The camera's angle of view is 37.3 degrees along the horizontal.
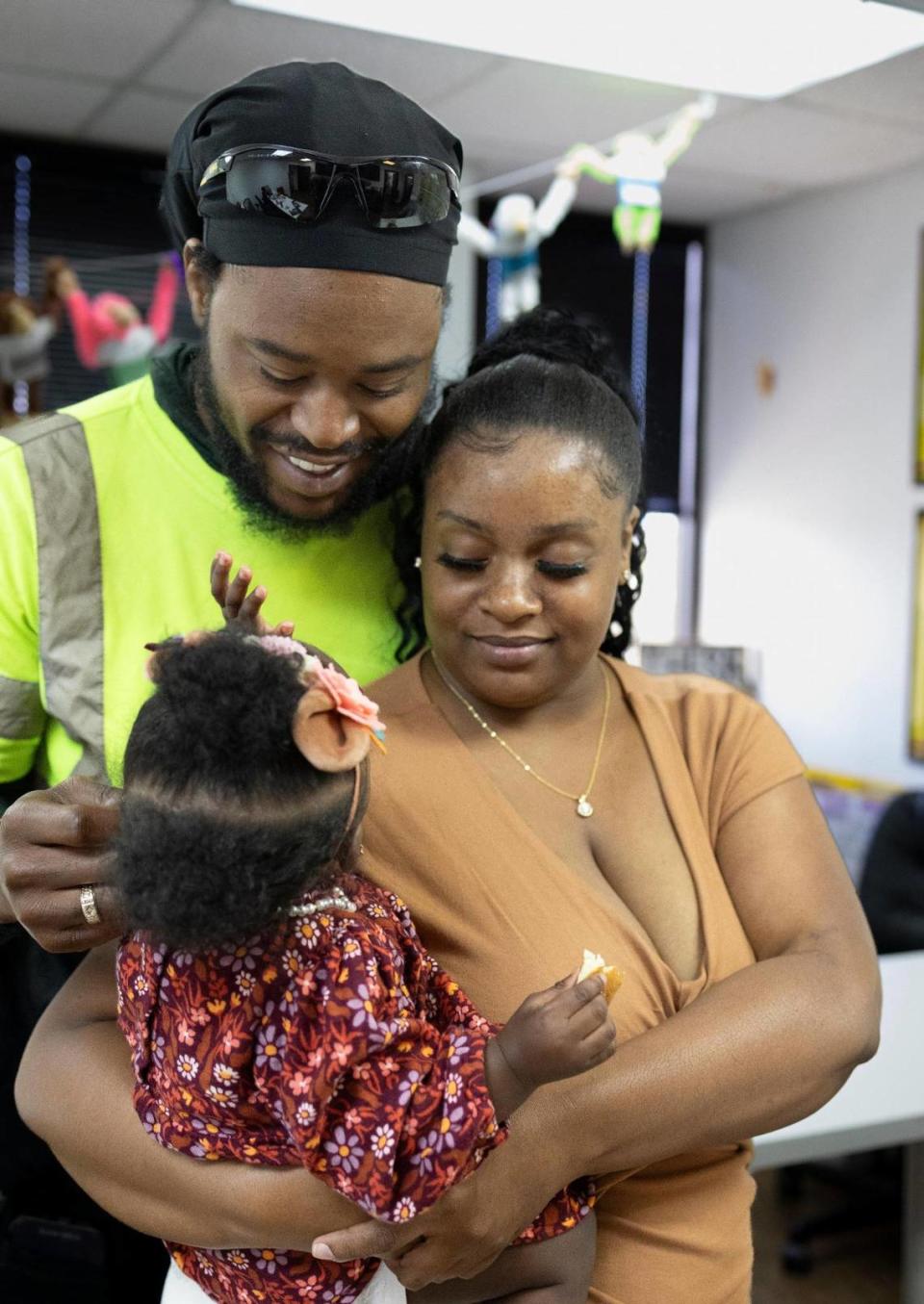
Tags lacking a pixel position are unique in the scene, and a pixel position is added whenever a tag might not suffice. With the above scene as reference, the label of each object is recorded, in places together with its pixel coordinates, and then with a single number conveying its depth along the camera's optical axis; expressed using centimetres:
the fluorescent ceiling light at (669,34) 380
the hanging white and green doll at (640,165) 457
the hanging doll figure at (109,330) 523
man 127
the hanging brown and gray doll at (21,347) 505
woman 117
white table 186
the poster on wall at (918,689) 556
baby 102
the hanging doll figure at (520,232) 483
